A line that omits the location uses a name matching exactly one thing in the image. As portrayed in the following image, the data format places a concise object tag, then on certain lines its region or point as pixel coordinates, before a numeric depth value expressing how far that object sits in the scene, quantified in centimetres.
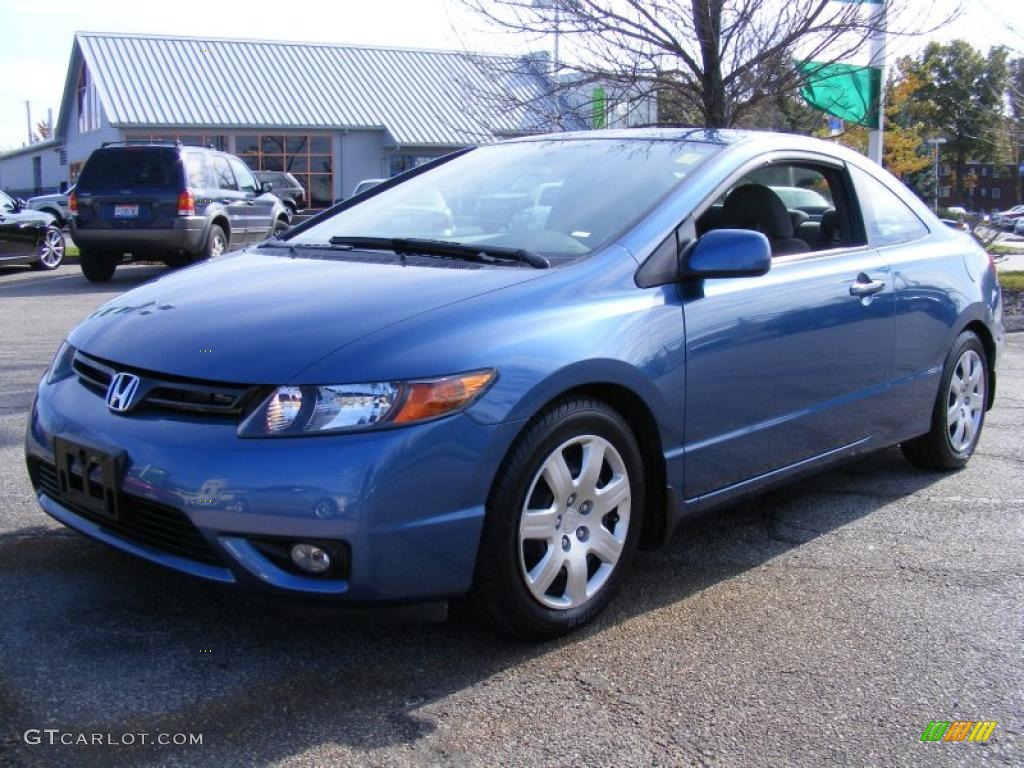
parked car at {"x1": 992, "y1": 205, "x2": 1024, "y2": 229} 5504
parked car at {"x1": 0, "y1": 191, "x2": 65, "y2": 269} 1560
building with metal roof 3364
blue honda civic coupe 288
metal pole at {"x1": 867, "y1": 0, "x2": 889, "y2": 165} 948
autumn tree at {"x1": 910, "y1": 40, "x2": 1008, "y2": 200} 5847
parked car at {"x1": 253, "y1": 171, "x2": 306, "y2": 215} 2800
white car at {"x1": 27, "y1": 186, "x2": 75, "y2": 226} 3020
